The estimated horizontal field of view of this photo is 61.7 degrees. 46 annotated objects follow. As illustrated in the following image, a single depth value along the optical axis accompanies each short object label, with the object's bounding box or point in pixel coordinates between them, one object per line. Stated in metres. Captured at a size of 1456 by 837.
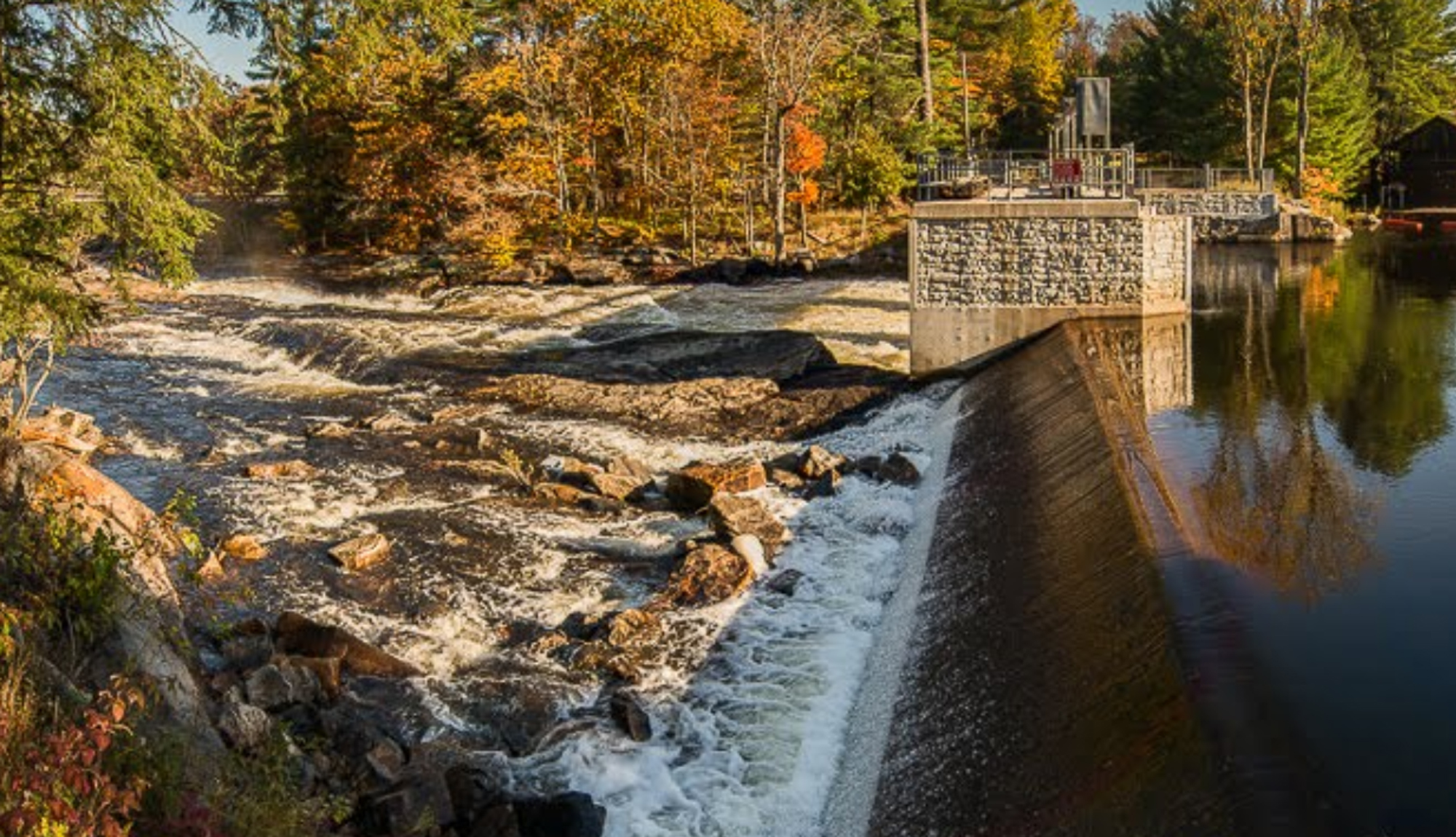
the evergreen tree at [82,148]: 10.61
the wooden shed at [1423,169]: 62.25
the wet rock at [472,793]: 9.85
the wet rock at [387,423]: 22.39
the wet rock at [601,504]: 18.06
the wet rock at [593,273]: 44.69
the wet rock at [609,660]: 12.59
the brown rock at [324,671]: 11.71
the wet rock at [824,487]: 18.44
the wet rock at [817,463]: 19.14
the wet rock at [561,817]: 9.85
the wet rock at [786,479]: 18.94
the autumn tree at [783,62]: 44.81
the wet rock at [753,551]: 15.31
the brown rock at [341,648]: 12.51
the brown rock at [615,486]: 18.55
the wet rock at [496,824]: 9.55
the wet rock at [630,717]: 11.47
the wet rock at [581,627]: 13.56
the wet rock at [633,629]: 13.28
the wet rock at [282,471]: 19.11
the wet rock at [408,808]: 9.26
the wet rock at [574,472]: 19.03
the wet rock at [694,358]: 27.50
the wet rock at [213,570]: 14.43
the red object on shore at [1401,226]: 54.22
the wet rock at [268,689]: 11.06
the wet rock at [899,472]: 18.72
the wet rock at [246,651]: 11.84
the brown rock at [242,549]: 15.45
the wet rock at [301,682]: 11.29
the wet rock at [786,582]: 14.77
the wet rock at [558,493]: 18.33
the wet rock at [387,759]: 10.09
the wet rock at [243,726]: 9.59
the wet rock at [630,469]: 19.28
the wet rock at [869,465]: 19.09
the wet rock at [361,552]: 15.29
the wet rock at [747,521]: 16.16
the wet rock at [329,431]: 21.77
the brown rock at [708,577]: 14.47
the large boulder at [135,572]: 8.94
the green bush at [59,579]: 8.60
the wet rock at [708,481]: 18.11
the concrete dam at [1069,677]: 7.46
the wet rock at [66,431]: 19.88
